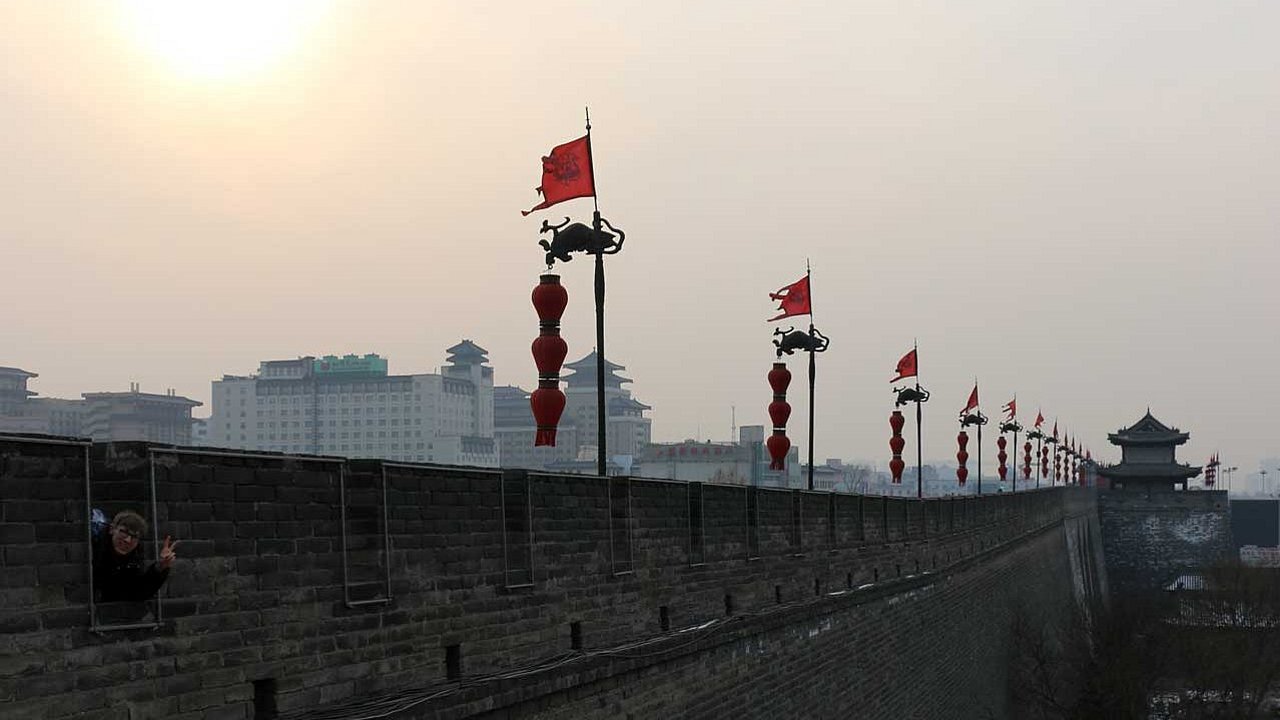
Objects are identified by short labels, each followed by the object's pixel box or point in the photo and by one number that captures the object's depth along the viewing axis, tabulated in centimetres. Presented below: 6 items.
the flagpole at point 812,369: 2596
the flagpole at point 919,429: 3885
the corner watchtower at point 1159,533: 7769
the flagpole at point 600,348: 1339
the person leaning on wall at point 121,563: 615
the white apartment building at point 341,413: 15038
